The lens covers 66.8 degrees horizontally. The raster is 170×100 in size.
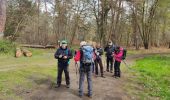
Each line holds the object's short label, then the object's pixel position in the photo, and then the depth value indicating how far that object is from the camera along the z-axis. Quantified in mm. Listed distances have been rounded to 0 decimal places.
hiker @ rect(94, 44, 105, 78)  6362
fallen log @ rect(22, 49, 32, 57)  10375
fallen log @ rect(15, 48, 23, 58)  9935
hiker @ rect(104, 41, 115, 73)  6908
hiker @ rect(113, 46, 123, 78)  6401
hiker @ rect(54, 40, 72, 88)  4806
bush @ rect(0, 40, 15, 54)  9946
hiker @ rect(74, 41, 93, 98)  4481
